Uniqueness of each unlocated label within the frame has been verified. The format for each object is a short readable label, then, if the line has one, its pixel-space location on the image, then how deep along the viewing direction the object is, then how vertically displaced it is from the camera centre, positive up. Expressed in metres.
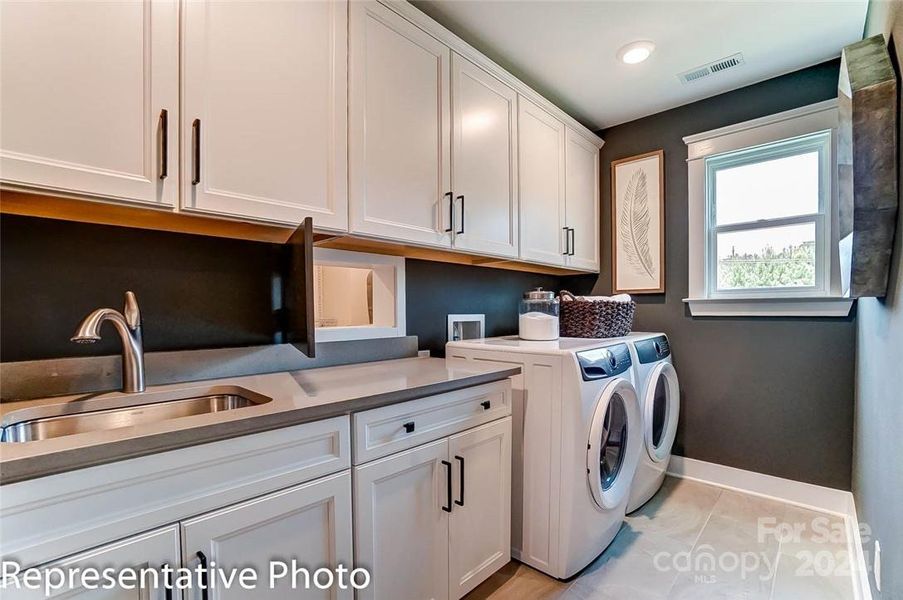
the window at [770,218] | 2.30 +0.52
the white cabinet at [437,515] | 1.18 -0.71
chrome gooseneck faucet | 1.13 -0.11
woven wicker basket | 2.23 -0.08
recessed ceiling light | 2.02 +1.30
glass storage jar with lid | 2.13 -0.07
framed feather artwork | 2.80 +0.57
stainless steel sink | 0.97 -0.30
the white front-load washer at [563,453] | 1.63 -0.63
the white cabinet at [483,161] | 1.85 +0.71
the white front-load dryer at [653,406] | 2.12 -0.60
